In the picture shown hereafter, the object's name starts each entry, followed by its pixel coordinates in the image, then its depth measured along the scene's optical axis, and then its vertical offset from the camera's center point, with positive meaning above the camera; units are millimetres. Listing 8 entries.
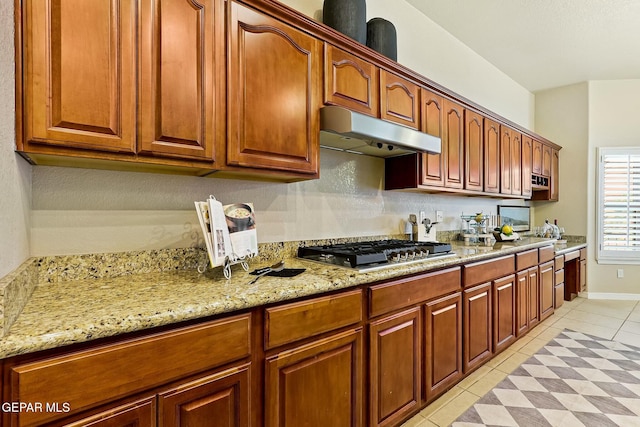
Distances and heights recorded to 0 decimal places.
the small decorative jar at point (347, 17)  1987 +1242
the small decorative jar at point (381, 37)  2242 +1261
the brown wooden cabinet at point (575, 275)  4145 -844
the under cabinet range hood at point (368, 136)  1663 +454
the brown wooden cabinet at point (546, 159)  4211 +717
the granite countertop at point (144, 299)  772 -289
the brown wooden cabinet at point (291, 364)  798 -546
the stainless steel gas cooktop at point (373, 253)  1598 -237
